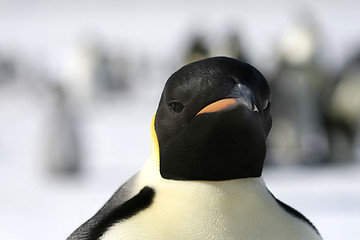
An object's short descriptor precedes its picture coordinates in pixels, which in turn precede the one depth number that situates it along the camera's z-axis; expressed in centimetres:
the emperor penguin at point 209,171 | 297
